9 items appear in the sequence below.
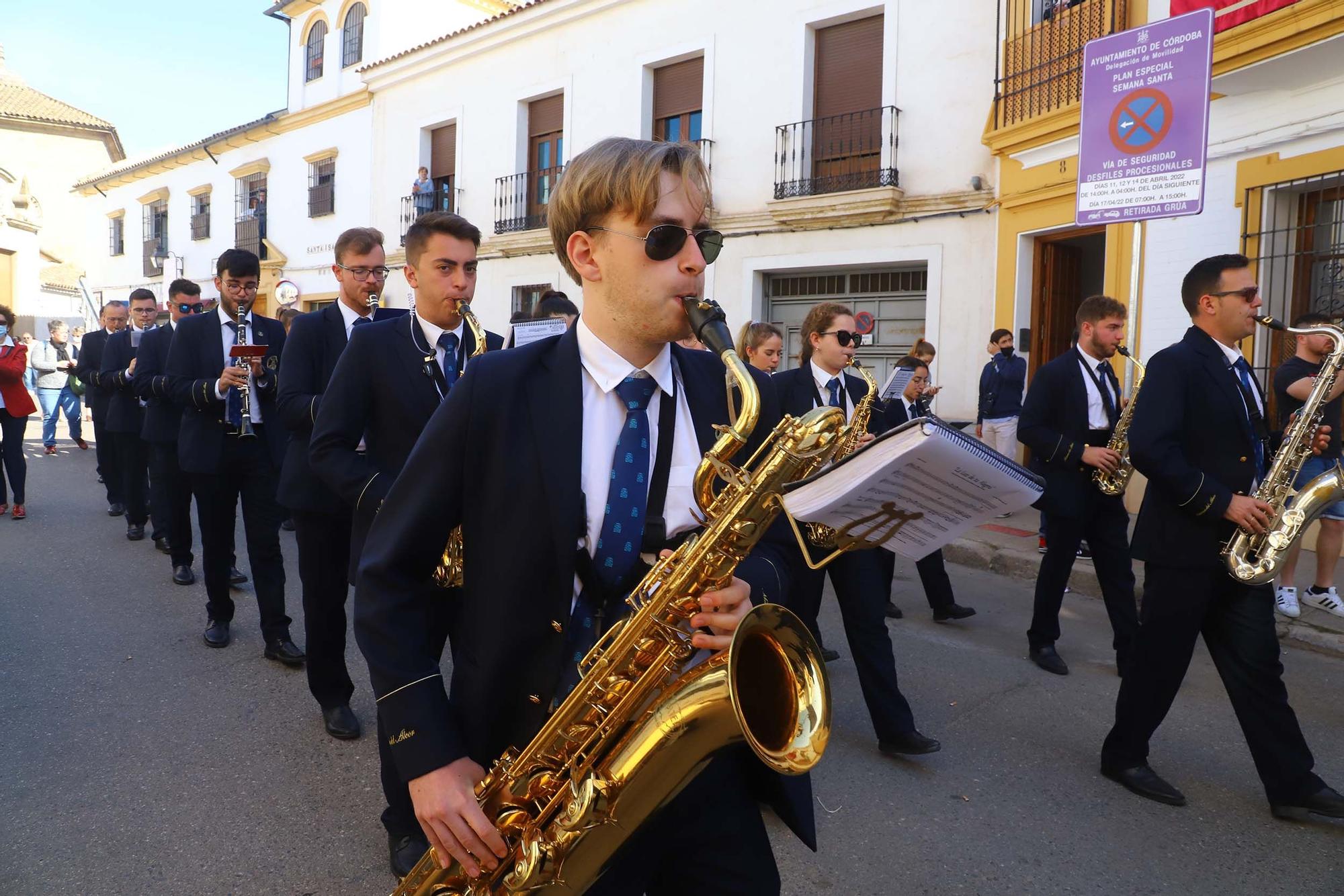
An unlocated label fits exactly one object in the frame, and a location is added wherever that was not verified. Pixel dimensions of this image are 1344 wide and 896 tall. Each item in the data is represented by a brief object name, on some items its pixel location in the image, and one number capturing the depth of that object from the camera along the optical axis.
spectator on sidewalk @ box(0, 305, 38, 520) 8.43
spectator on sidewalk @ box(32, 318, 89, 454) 12.96
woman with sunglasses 3.86
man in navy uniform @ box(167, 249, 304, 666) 4.80
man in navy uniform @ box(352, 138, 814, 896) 1.61
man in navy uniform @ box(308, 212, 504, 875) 2.92
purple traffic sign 5.70
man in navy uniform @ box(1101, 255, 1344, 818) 3.37
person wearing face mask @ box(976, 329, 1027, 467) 9.84
